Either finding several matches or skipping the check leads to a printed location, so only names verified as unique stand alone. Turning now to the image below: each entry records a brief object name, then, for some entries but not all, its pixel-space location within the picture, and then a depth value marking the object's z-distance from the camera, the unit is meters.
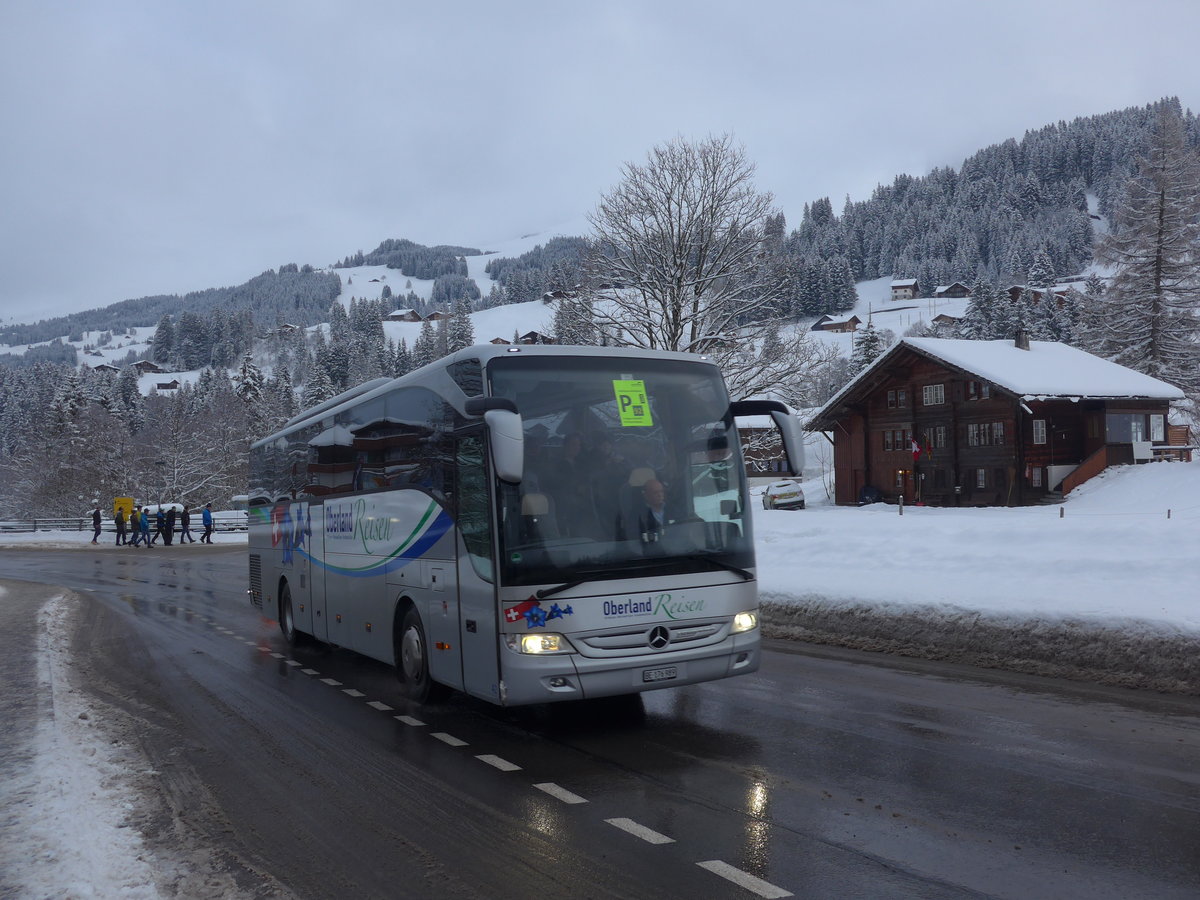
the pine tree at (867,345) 89.00
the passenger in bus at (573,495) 7.56
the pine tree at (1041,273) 150.25
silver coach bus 7.44
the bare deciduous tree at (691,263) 31.17
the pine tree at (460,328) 126.81
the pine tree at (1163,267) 50.28
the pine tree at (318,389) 99.50
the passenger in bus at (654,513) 7.77
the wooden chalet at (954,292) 199.12
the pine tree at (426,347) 131.75
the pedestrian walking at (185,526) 47.16
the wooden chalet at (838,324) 179.12
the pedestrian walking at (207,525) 48.97
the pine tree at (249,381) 93.94
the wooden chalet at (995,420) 43.91
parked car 51.97
